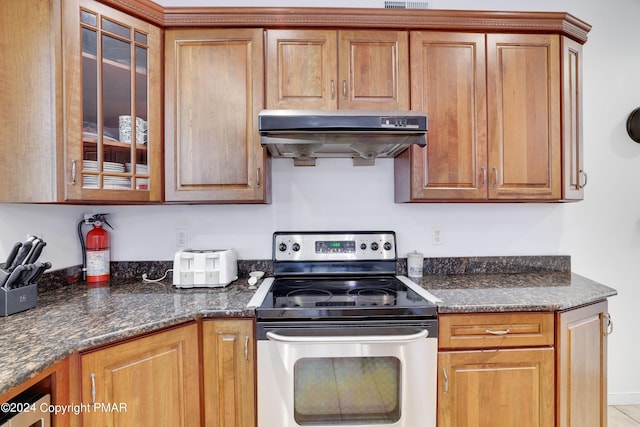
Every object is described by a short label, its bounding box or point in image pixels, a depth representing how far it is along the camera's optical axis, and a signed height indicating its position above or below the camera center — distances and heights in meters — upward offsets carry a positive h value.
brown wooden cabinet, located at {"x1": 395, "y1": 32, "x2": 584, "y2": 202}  1.69 +0.49
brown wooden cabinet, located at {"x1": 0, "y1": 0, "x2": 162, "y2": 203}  1.32 +0.47
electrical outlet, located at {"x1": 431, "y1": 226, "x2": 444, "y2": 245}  2.03 -0.17
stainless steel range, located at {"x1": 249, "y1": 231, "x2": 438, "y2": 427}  1.30 -0.63
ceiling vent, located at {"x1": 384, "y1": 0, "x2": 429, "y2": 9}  2.02 +1.29
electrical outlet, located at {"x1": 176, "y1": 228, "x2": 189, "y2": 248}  1.97 -0.16
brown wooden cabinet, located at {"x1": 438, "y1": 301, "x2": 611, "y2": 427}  1.35 -0.67
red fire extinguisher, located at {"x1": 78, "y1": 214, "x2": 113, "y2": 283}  1.79 -0.23
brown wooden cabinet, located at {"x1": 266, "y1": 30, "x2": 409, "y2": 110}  1.66 +0.73
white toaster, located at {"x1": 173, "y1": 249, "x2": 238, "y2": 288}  1.65 -0.30
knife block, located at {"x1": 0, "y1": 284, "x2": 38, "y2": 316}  1.22 -0.34
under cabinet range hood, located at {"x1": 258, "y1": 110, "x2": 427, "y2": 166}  1.42 +0.36
